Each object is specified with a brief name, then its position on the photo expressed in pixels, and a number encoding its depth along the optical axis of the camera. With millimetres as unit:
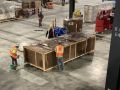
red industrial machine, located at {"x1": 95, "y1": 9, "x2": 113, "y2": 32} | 16980
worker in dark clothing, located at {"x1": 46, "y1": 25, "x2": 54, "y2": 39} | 13038
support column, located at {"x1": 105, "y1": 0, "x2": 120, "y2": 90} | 6570
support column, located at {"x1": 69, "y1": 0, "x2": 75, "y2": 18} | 19983
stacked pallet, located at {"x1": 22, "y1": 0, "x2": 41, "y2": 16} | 25675
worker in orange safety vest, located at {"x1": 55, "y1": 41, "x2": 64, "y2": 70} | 9742
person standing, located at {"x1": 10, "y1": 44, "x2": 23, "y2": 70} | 9922
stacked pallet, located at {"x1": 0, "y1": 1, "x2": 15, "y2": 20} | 21859
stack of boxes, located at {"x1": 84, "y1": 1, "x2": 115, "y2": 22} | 21484
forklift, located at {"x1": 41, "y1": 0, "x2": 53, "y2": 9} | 32156
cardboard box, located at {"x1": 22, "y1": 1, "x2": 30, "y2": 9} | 25656
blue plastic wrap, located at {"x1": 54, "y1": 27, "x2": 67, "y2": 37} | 13656
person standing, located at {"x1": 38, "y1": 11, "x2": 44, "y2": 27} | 19297
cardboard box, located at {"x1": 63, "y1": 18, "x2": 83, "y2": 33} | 14787
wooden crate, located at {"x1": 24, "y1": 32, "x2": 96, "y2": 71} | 9992
